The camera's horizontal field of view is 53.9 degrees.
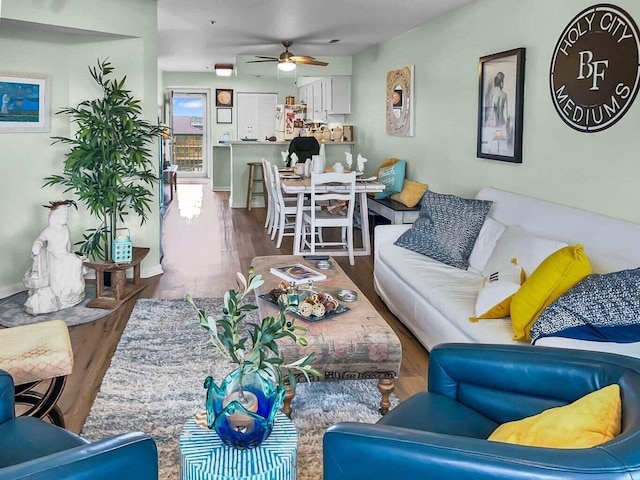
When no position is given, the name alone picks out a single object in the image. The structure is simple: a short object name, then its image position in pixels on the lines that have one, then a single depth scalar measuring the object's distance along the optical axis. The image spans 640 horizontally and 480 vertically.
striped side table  1.69
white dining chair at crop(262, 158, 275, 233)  7.53
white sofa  3.01
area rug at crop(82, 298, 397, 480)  2.68
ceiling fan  7.80
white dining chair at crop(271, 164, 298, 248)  6.91
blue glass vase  1.74
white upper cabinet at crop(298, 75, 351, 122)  9.52
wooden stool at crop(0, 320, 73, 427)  2.41
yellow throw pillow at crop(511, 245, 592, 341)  2.79
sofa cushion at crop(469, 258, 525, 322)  3.10
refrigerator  11.41
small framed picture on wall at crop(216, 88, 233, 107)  13.09
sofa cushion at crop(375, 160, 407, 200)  6.92
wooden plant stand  4.65
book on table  3.70
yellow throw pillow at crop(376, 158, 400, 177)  7.26
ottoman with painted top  2.80
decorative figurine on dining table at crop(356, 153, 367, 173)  7.06
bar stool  9.75
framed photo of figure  4.44
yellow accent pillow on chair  1.39
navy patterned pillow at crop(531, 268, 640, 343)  2.49
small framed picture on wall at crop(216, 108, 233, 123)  13.20
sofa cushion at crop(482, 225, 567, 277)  3.32
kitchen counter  9.75
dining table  6.25
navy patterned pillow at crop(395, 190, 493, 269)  4.22
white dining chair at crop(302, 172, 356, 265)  6.07
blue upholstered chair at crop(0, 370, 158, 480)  1.28
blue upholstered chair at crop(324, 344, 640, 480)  1.22
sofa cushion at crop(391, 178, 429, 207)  6.41
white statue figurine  4.42
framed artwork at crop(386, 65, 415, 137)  6.87
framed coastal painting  4.75
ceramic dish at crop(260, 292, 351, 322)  3.03
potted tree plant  4.69
